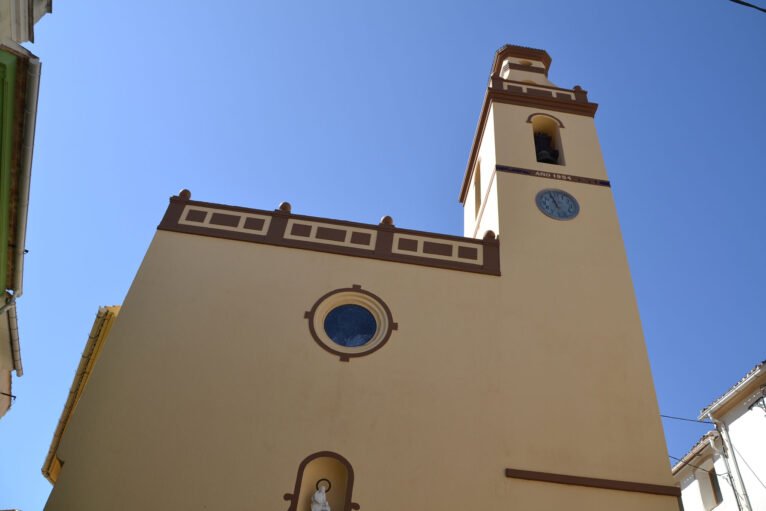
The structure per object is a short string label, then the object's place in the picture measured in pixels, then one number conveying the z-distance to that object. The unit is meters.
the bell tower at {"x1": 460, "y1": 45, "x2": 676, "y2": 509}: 9.91
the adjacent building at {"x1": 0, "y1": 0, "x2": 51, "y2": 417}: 8.17
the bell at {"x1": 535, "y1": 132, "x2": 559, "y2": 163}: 15.00
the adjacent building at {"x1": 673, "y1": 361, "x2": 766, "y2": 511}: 13.16
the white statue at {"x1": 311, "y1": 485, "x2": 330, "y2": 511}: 8.99
